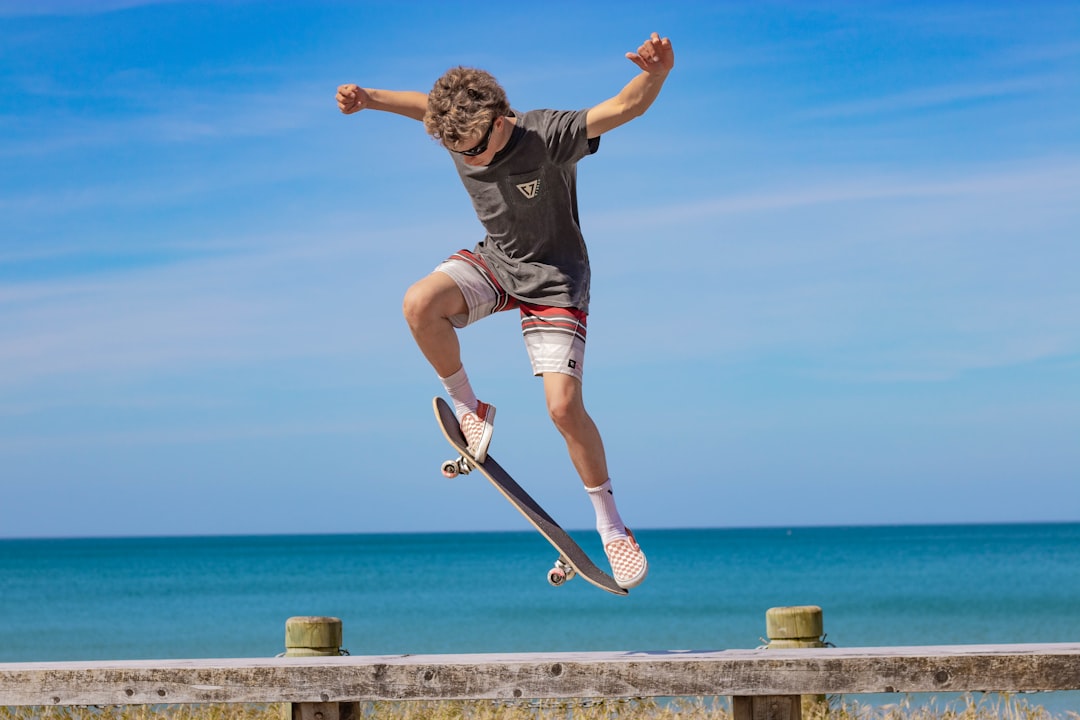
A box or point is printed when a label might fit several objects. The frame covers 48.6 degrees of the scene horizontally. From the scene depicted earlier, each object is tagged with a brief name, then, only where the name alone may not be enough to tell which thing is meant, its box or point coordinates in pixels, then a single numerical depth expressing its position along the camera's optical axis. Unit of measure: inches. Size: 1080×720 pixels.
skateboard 236.8
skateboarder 219.1
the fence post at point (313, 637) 263.6
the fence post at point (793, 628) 266.2
